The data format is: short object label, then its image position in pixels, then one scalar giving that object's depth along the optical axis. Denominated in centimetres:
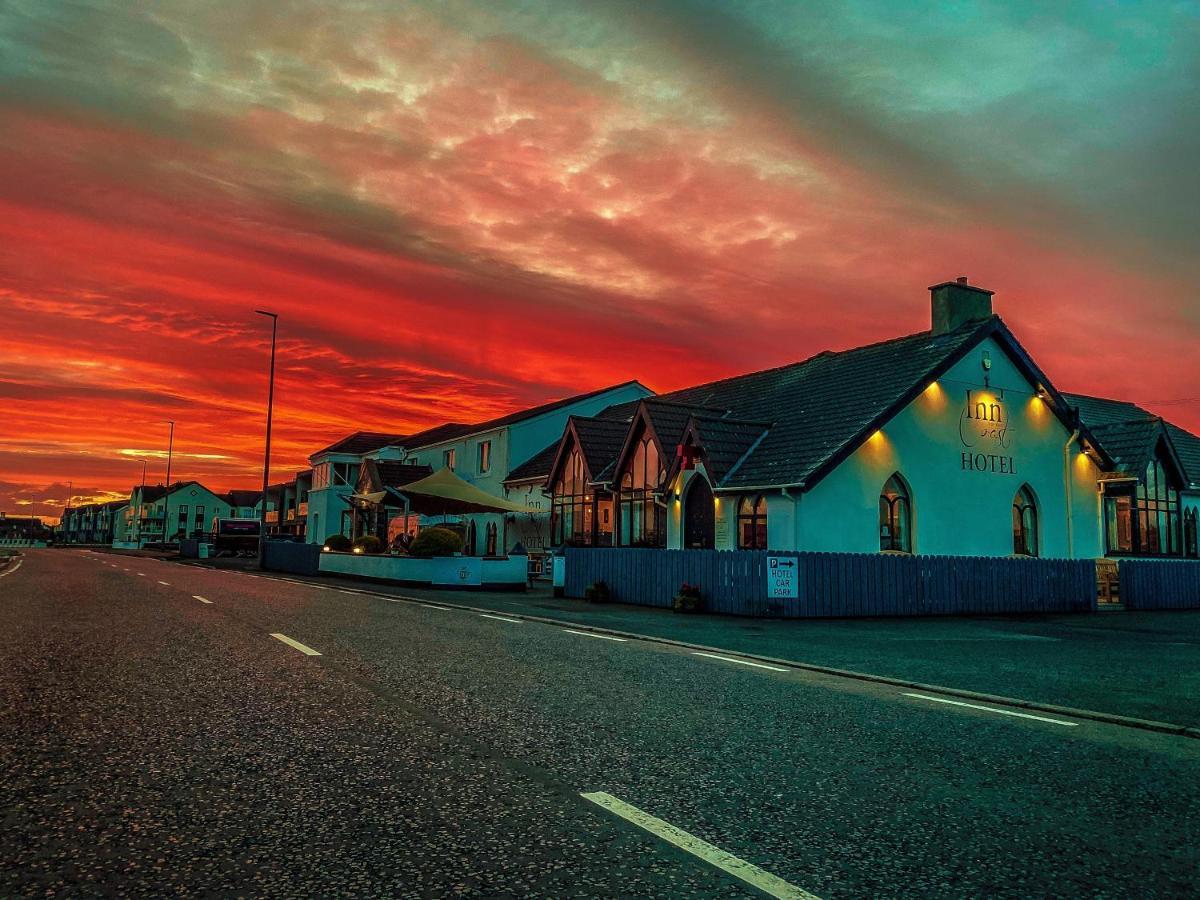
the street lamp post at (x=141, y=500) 13950
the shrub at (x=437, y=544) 2836
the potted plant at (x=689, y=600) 2020
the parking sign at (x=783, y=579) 1911
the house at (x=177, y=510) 13838
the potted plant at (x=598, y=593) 2336
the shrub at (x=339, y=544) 3891
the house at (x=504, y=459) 4359
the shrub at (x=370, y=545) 3522
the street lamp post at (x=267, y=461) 3962
